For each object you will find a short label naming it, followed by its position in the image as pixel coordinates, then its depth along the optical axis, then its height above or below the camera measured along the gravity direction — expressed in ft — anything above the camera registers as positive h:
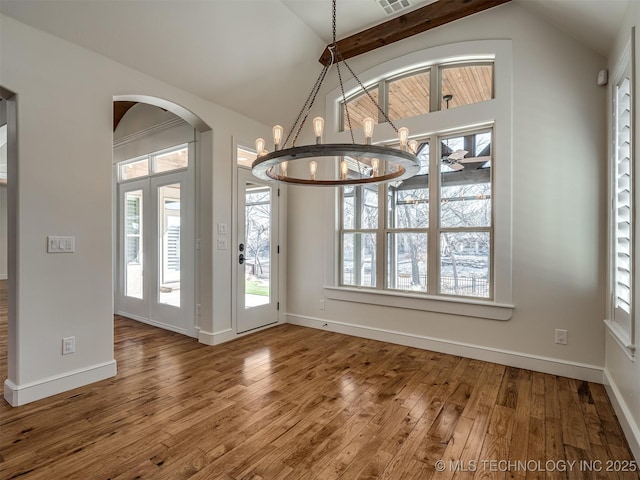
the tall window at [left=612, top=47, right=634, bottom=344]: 6.88 +0.72
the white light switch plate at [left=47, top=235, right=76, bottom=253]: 8.27 -0.18
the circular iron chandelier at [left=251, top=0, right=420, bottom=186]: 6.14 +1.62
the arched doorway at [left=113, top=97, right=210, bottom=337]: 13.56 +1.03
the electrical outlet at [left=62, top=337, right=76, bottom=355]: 8.55 -2.85
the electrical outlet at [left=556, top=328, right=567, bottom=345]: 9.67 -2.93
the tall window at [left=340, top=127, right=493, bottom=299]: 11.33 +0.50
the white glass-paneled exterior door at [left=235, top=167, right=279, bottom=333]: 13.64 -0.70
